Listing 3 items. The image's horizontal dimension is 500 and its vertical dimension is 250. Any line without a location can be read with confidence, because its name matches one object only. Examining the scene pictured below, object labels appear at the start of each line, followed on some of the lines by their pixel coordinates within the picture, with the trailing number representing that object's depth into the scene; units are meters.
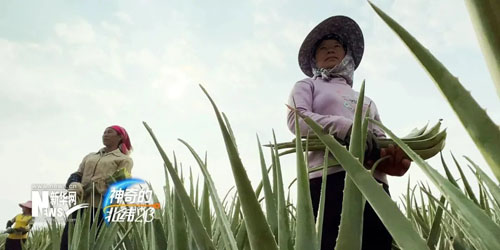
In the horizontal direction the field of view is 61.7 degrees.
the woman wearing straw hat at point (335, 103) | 0.98
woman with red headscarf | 2.15
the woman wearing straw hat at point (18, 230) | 3.22
